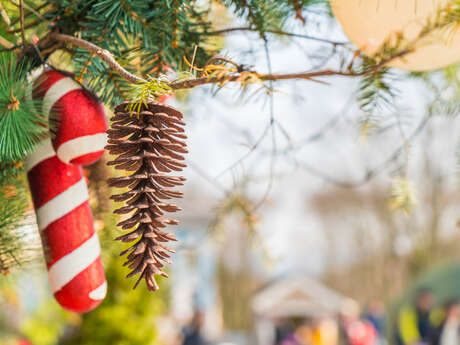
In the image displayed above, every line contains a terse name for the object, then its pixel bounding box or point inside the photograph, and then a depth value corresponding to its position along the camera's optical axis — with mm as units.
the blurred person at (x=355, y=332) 7121
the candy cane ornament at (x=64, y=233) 576
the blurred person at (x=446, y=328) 5121
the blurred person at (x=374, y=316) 8156
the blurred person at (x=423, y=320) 5627
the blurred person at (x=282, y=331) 6750
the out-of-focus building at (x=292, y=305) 9258
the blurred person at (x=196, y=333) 4902
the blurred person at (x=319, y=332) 7930
